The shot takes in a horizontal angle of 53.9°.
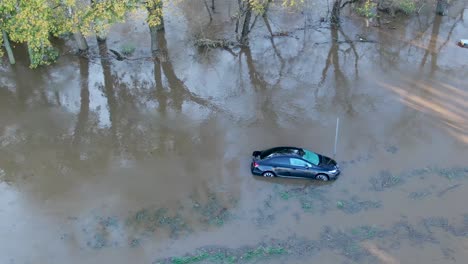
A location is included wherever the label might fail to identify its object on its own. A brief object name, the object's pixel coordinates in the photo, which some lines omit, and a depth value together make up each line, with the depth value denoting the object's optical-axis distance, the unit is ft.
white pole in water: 60.27
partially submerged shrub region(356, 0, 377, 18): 90.75
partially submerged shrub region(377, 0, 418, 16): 95.87
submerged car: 54.85
